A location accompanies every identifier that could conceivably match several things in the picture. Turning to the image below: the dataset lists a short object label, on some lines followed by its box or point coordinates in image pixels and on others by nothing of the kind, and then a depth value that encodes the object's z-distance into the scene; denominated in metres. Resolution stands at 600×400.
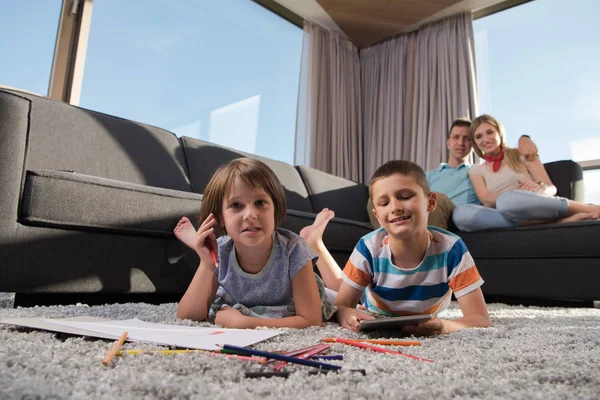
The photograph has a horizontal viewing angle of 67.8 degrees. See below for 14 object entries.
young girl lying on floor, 1.02
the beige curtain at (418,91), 3.85
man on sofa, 2.32
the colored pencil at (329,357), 0.63
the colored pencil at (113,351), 0.55
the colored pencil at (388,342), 0.79
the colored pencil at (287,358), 0.56
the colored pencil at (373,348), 0.65
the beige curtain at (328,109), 4.06
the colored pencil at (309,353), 0.55
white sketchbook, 0.68
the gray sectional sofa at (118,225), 1.28
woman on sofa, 2.03
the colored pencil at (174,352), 0.59
